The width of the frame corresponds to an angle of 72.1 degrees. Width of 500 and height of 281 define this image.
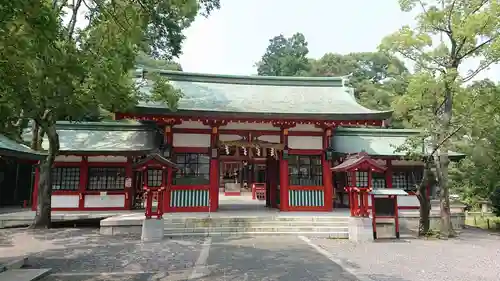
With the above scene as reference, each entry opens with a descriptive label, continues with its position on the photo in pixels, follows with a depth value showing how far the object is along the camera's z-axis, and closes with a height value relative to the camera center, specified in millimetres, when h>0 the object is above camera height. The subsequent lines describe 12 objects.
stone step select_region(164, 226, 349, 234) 11773 -1619
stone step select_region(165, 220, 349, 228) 11953 -1454
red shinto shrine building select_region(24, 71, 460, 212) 14234 +1670
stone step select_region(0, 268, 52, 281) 6258 -1725
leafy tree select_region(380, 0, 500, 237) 11734 +4572
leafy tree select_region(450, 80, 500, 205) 12266 +1554
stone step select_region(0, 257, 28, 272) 6723 -1629
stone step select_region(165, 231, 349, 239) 11656 -1753
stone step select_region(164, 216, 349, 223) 12226 -1315
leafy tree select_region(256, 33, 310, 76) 62125 +25549
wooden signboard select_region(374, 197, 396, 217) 11680 -849
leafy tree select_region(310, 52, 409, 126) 55500 +19583
